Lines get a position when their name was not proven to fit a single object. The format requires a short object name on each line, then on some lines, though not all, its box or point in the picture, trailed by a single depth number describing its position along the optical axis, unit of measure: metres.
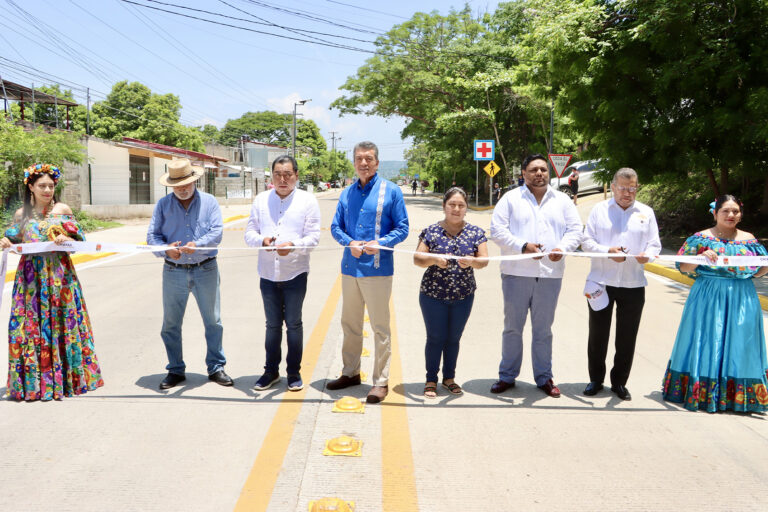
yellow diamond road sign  31.98
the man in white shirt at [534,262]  5.06
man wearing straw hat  5.25
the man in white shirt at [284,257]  5.08
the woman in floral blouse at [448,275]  4.96
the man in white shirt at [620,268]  5.05
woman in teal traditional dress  4.80
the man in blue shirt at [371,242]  4.92
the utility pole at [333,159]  128.35
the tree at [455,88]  36.38
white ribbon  4.81
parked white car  31.45
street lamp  60.58
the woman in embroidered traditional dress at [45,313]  4.87
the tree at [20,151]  17.72
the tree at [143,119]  53.84
